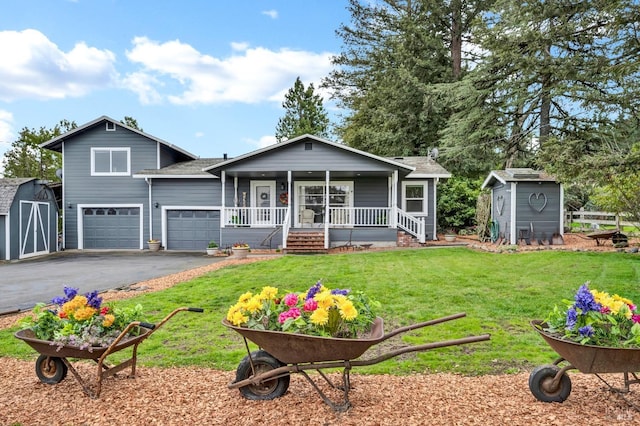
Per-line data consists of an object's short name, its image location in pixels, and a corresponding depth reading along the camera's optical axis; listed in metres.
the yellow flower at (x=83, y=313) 3.30
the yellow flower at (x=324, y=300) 2.84
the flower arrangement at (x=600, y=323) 2.76
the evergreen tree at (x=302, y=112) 34.81
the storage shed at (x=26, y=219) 14.23
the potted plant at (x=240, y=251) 13.56
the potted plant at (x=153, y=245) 16.89
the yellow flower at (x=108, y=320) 3.35
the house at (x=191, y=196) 16.25
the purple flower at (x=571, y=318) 2.85
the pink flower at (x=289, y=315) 2.92
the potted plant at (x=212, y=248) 15.41
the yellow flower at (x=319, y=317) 2.75
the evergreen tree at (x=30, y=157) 33.38
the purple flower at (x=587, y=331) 2.75
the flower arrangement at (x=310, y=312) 2.85
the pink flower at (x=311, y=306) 2.91
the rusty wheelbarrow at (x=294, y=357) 2.75
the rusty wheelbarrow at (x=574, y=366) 2.71
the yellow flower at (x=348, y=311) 2.79
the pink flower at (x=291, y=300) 3.05
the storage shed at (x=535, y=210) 14.11
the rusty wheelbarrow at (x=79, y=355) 3.21
